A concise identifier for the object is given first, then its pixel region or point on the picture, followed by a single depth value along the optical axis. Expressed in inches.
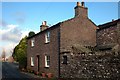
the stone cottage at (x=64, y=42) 432.4
